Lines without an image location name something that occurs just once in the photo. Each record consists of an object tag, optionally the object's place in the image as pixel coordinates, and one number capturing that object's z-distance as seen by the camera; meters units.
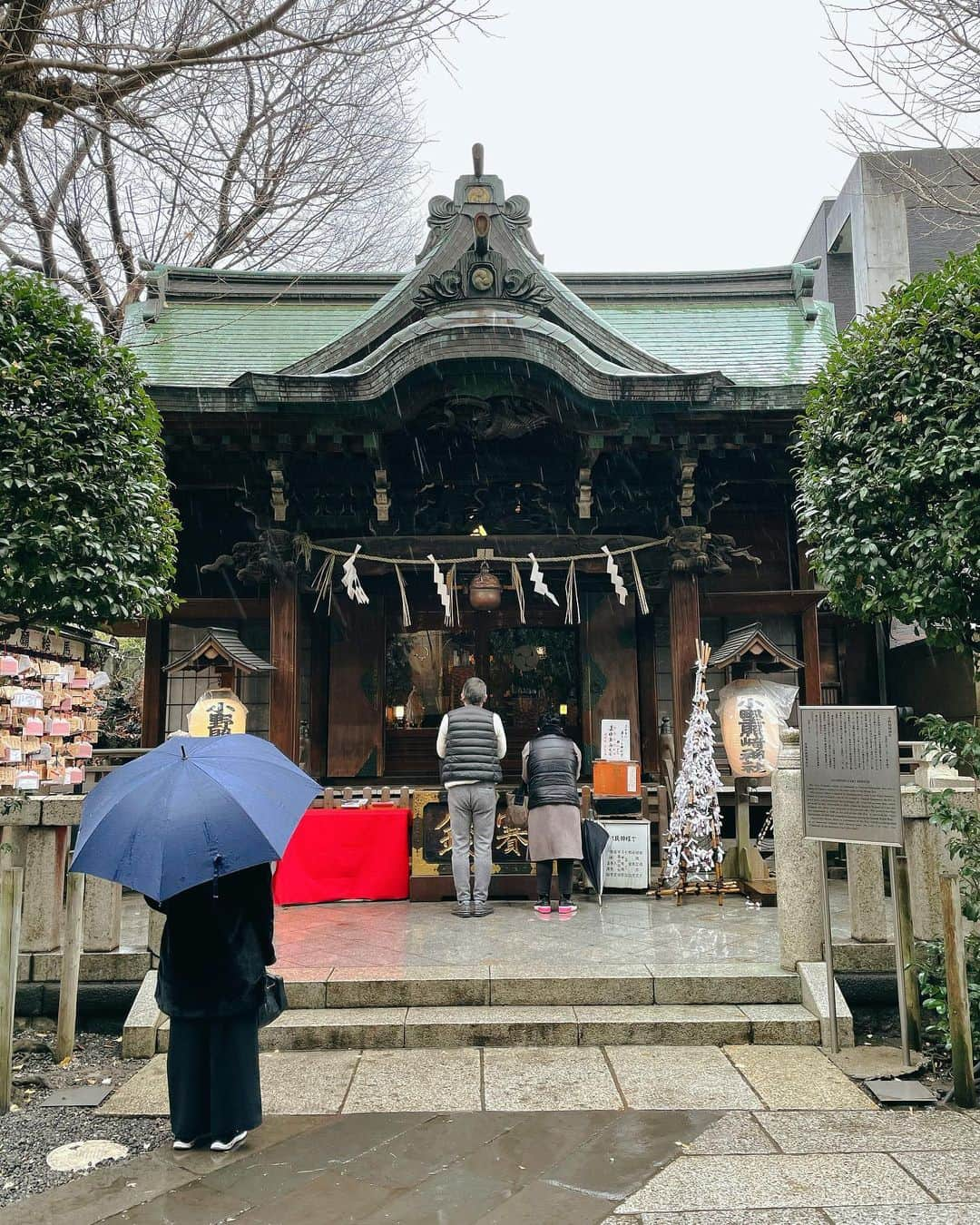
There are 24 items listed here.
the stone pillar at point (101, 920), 6.37
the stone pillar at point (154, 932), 6.17
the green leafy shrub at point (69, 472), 5.57
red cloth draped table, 8.96
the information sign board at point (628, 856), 9.29
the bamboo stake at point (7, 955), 5.03
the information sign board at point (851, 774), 5.46
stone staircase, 5.74
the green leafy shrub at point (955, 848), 5.40
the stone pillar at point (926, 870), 6.12
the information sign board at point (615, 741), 10.39
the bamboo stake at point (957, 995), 4.89
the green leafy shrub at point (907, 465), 5.61
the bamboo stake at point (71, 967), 5.57
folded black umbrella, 8.70
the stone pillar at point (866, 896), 6.25
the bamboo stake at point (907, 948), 5.47
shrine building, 9.51
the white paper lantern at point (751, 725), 9.55
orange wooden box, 9.73
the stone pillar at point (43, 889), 6.34
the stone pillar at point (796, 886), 6.27
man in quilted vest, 8.10
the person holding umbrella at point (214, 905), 3.90
